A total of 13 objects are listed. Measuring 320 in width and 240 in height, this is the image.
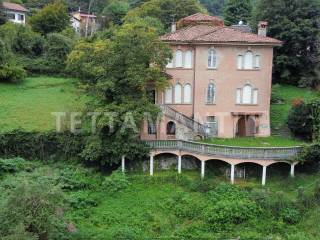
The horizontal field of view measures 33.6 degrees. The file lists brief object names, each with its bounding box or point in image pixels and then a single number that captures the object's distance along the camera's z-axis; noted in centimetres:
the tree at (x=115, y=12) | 8112
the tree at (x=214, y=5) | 12094
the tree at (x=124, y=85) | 3703
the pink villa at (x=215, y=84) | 4184
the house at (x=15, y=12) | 7948
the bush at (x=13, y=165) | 3744
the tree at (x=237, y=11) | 7056
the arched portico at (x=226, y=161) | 3675
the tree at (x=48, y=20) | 7081
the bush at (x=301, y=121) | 4125
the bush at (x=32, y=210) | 2645
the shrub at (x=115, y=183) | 3594
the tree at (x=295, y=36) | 5266
